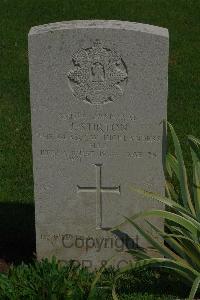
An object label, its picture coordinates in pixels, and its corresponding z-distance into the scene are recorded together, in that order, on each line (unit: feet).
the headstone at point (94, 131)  15.52
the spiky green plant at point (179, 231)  15.62
